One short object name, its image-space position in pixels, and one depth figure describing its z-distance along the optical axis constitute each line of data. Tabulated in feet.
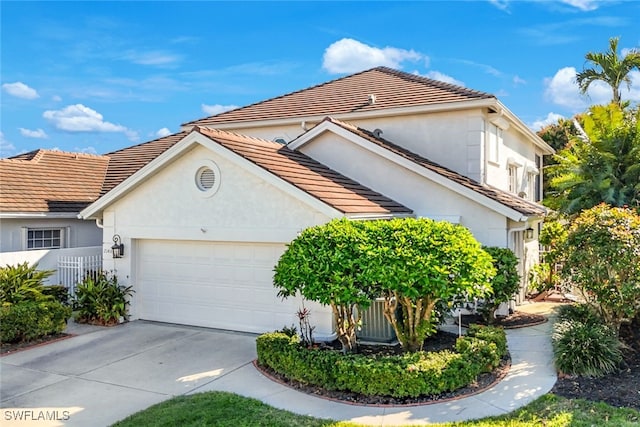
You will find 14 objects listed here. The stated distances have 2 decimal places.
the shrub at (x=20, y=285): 37.70
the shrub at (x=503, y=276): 35.42
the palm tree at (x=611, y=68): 71.77
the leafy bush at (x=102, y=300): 40.96
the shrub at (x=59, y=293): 44.70
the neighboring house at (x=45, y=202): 51.60
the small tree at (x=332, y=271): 25.64
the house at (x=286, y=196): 36.50
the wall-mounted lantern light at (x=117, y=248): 42.50
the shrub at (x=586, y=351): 25.94
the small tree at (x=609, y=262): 28.55
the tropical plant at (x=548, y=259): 34.42
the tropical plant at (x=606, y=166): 45.16
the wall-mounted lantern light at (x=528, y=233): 46.83
